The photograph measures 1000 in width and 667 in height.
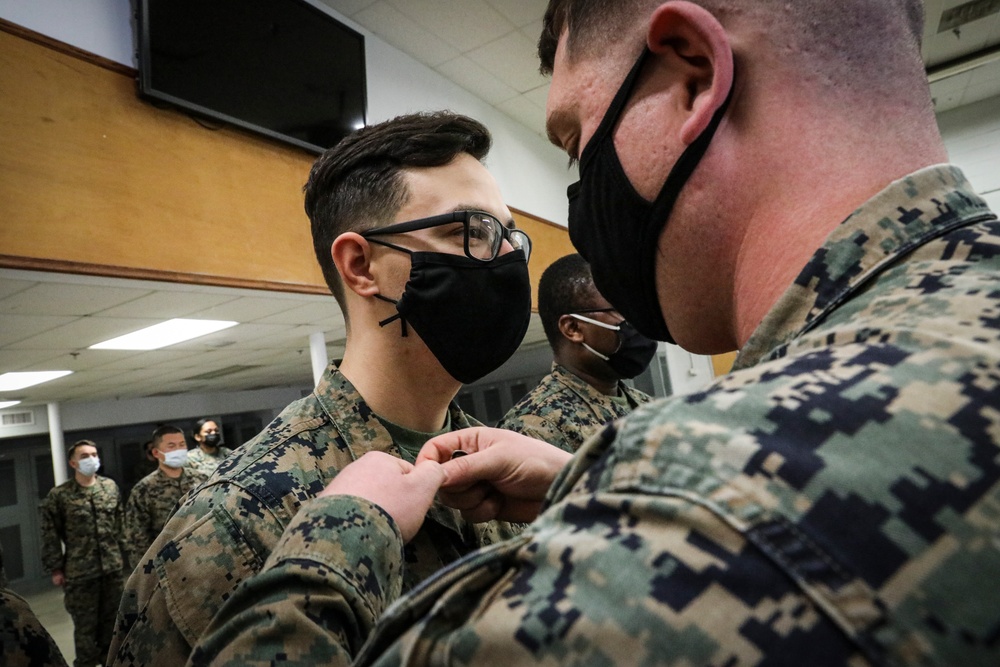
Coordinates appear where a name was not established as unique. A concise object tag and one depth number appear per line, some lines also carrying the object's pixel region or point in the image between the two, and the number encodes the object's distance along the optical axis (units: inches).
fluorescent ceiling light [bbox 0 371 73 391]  250.8
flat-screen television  125.1
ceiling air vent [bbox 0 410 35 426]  371.5
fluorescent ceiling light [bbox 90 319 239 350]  194.7
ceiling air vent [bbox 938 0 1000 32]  201.3
